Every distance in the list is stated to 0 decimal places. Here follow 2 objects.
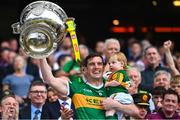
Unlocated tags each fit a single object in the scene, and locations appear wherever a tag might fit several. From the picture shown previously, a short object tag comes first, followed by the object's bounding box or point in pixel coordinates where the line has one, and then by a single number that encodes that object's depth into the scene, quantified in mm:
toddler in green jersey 10180
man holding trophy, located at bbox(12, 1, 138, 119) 9617
